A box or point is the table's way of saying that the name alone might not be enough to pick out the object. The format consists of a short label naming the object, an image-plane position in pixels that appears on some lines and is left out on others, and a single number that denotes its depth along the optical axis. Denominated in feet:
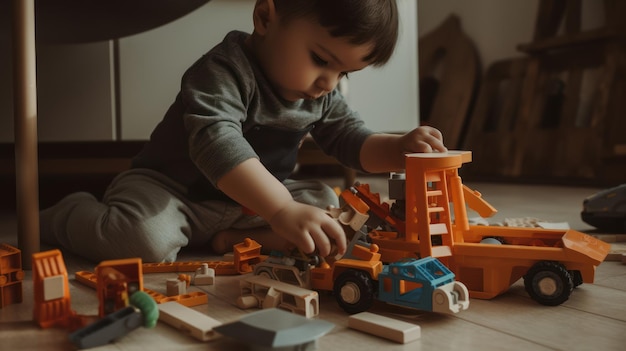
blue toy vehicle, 1.84
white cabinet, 4.82
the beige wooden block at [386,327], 1.72
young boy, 2.36
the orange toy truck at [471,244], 2.06
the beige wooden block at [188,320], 1.74
